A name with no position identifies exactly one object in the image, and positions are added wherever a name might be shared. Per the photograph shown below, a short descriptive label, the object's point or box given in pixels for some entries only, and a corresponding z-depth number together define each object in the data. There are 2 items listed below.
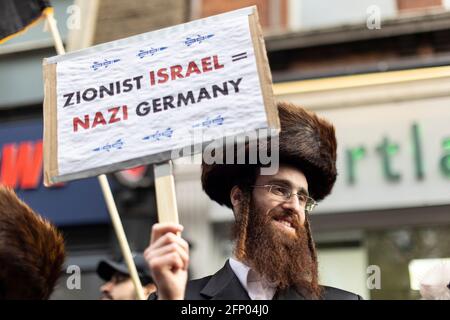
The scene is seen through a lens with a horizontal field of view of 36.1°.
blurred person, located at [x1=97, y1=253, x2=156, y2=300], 4.01
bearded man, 2.39
